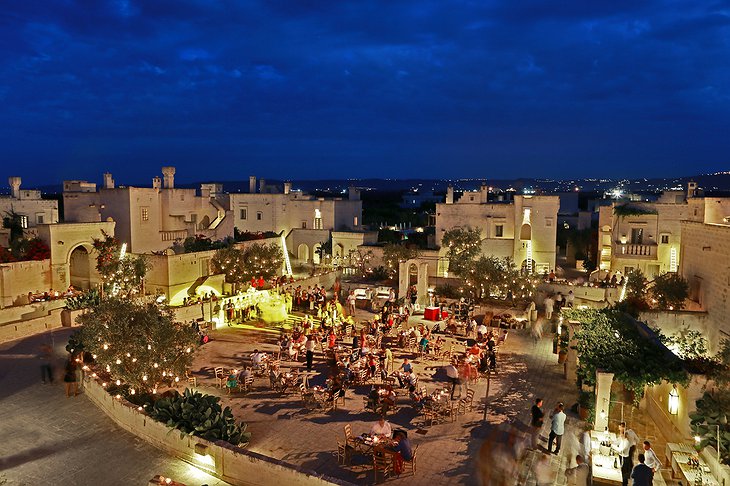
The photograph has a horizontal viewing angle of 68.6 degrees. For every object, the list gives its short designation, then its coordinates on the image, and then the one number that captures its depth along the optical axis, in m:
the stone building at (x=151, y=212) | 32.62
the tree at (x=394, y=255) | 34.25
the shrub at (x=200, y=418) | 12.07
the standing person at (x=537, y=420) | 12.77
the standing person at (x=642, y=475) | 9.55
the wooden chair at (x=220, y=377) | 16.59
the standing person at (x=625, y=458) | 10.65
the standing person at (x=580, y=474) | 10.05
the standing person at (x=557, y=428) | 11.80
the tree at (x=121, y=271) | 25.30
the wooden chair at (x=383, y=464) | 11.12
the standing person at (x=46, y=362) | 16.66
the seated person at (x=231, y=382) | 16.03
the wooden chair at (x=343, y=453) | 11.63
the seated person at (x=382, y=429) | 11.91
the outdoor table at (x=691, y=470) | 10.08
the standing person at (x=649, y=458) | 10.30
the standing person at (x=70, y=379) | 15.78
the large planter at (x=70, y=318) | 22.77
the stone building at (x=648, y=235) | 35.56
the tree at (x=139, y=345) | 14.52
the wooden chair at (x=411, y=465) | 11.30
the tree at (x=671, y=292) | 19.52
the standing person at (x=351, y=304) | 27.07
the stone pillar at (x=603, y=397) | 12.67
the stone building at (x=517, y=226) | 36.75
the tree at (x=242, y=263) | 29.28
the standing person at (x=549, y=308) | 25.63
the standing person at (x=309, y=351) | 18.05
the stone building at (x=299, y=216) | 44.41
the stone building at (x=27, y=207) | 33.56
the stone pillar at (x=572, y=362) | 17.02
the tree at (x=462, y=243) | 35.49
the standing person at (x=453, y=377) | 14.87
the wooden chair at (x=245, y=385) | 16.18
